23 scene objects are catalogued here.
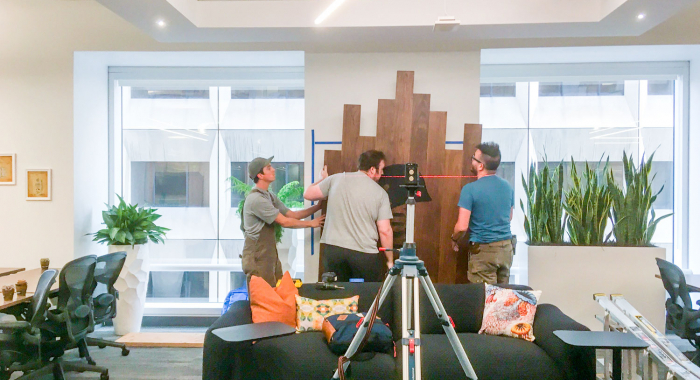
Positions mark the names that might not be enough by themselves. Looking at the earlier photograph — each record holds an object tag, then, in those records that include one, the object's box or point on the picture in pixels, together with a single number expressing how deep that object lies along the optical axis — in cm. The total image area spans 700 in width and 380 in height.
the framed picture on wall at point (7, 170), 476
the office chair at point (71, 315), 344
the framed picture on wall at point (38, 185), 473
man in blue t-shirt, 383
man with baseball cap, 400
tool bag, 283
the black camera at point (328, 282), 341
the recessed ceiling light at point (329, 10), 372
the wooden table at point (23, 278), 311
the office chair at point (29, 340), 306
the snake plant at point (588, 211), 418
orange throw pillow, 313
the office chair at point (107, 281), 386
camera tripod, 201
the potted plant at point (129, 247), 470
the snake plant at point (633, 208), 416
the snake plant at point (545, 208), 429
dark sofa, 270
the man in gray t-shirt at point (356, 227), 380
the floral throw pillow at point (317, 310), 321
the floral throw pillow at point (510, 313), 315
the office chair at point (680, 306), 344
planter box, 413
